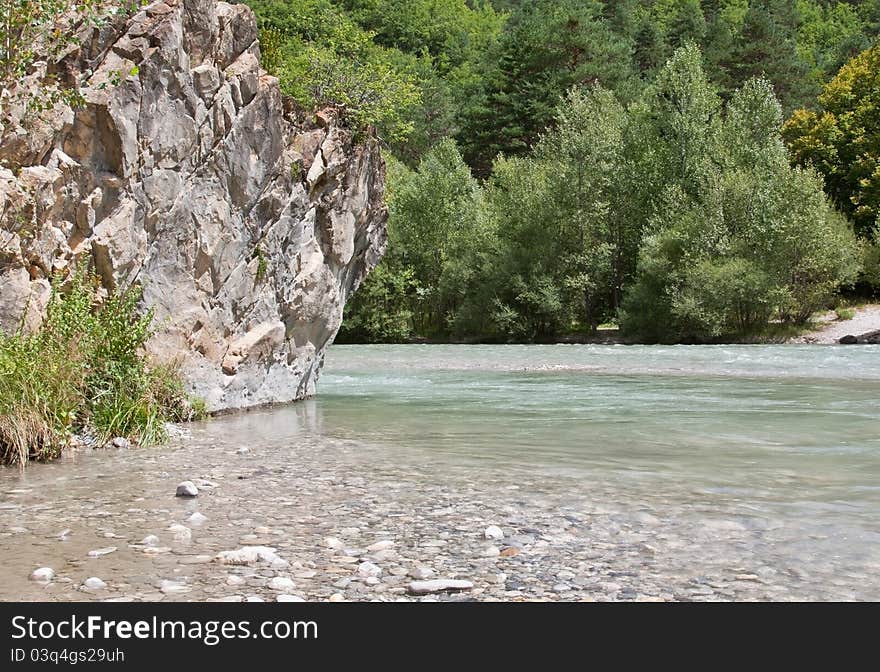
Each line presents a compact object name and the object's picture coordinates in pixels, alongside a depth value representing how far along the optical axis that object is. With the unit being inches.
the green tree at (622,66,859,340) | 1706.4
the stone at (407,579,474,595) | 202.5
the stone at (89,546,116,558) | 230.7
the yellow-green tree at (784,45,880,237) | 2101.4
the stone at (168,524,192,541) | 251.3
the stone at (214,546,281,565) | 225.1
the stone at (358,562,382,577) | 216.8
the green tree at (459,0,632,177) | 2571.4
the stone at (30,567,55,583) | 206.8
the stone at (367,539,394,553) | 240.5
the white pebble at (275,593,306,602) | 193.2
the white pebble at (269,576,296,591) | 203.9
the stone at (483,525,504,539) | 255.8
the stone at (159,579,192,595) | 199.5
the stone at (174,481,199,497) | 308.0
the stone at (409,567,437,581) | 215.2
